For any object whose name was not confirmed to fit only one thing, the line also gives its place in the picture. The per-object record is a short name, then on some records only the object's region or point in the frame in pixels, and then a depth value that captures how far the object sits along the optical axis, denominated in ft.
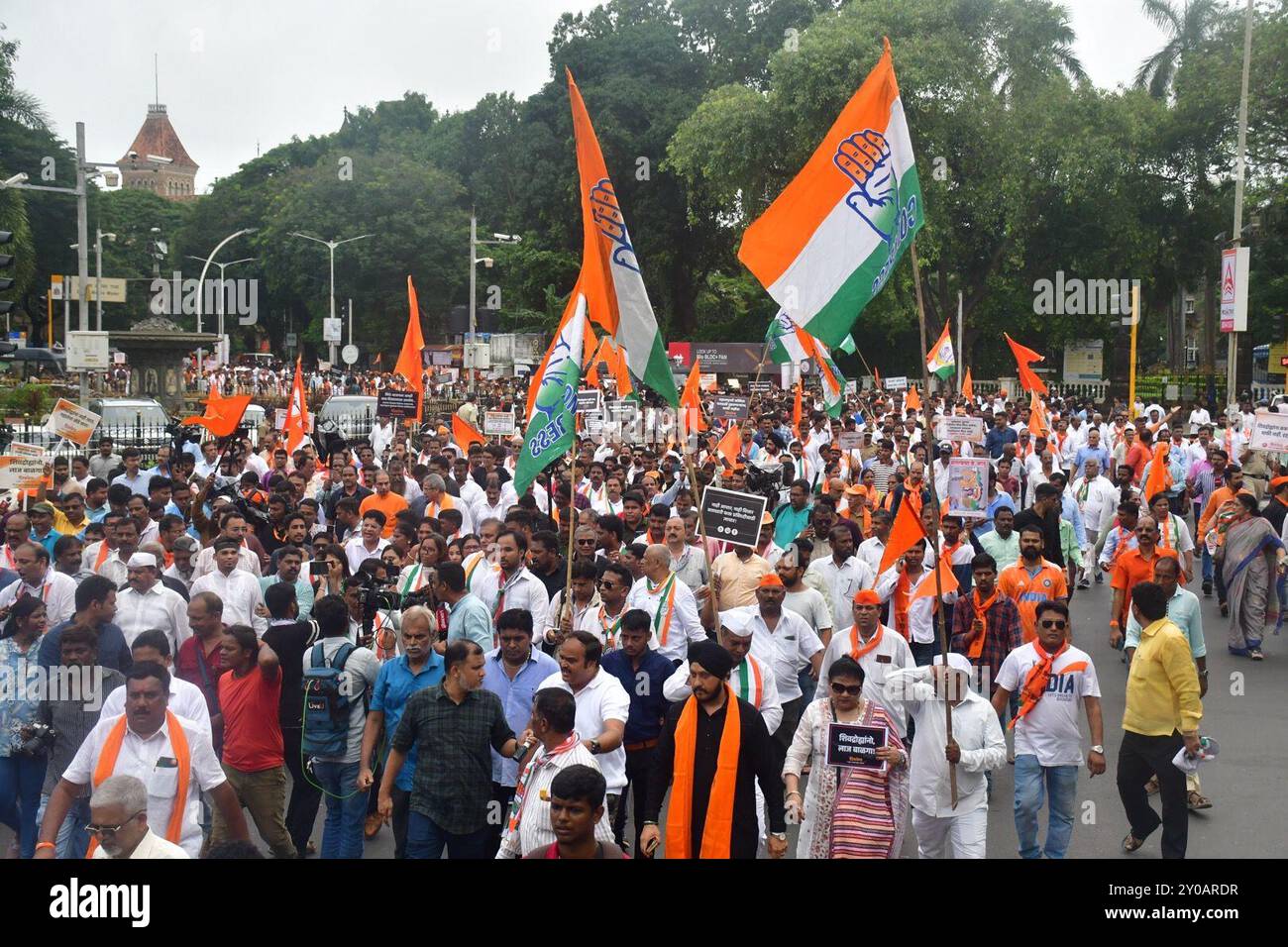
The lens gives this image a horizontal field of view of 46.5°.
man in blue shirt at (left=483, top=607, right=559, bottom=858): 22.49
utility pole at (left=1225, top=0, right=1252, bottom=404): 100.63
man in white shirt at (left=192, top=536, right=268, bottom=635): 28.91
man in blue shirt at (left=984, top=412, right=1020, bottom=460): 68.69
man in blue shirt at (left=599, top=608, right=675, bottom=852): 23.30
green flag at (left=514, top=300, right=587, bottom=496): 31.35
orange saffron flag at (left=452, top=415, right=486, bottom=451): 57.93
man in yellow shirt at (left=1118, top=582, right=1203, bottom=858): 23.84
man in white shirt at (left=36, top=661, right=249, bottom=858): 18.89
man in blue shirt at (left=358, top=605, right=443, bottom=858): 22.27
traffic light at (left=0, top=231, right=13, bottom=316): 44.69
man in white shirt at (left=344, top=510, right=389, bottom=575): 35.45
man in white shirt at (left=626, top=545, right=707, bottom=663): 26.94
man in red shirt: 23.00
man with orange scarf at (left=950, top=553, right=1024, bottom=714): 30.04
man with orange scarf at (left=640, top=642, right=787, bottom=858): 19.10
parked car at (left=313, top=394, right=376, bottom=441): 88.05
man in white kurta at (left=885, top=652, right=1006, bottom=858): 21.88
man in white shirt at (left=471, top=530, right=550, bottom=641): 29.01
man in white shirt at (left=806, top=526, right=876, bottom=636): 32.24
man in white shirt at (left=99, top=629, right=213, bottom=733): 20.01
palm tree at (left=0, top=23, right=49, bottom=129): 161.89
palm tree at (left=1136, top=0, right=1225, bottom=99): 177.27
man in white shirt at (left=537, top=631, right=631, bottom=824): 20.76
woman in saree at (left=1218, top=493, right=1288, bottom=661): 40.68
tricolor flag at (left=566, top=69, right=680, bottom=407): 28.78
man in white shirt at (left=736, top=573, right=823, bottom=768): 26.66
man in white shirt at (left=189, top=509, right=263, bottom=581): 31.07
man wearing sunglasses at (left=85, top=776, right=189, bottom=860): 15.72
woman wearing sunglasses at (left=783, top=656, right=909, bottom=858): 19.86
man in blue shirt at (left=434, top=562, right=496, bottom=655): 25.52
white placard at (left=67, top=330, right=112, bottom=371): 71.73
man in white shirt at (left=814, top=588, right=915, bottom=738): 24.67
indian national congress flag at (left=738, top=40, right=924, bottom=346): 25.98
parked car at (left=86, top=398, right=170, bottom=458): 79.10
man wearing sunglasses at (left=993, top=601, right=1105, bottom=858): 23.39
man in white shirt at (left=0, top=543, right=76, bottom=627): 28.12
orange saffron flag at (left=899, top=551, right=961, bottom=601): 29.96
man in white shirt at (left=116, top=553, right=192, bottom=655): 26.89
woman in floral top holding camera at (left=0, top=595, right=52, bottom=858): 22.95
